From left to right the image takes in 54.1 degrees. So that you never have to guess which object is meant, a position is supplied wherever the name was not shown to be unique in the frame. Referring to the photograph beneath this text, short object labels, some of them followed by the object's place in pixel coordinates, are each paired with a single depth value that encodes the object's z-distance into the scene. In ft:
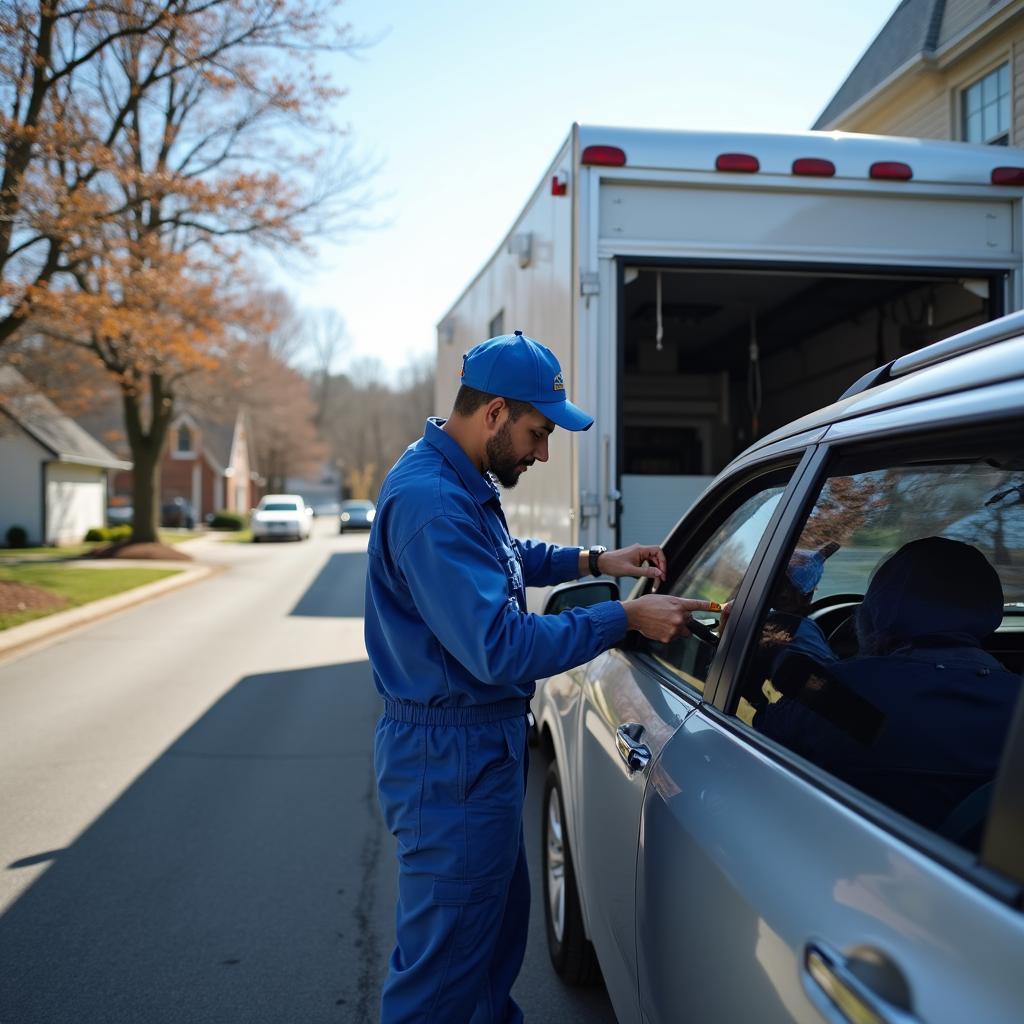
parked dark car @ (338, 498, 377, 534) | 149.59
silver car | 4.03
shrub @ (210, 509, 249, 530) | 147.43
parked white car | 118.62
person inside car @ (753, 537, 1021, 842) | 6.18
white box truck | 15.80
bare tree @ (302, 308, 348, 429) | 303.89
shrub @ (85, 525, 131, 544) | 103.94
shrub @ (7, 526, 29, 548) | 95.50
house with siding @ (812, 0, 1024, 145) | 34.37
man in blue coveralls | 7.27
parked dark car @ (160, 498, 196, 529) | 149.18
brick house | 175.73
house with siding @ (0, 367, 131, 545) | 99.25
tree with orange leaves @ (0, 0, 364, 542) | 44.86
